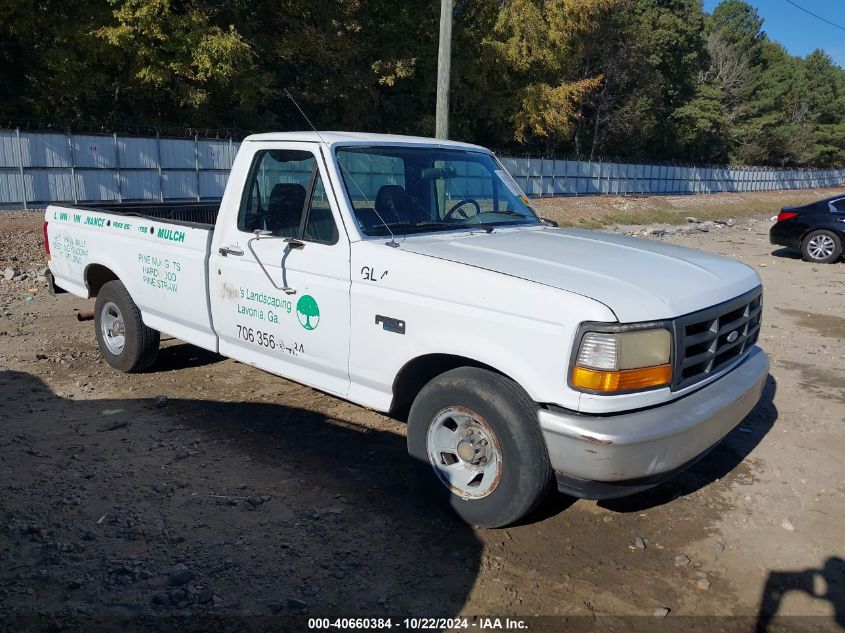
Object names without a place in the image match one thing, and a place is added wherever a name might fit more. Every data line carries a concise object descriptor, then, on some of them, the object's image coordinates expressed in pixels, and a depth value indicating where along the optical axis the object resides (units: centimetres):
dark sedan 1509
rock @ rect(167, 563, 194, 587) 341
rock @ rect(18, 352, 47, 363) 689
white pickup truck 335
